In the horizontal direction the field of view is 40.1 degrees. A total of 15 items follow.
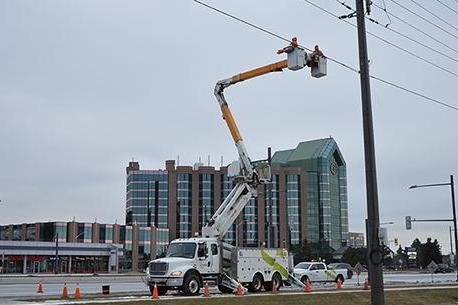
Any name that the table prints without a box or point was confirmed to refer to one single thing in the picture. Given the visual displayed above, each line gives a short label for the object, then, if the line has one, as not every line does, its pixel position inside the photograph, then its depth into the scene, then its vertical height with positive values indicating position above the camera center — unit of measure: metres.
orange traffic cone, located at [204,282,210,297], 25.46 -1.64
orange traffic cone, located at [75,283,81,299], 24.90 -1.68
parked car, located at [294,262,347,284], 40.92 -1.48
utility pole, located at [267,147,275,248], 43.29 +1.92
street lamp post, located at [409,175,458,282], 47.03 +4.10
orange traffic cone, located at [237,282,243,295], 26.70 -1.67
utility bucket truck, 26.45 -0.24
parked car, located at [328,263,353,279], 45.64 -1.24
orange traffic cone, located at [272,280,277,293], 29.07 -1.70
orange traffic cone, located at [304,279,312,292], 31.15 -1.87
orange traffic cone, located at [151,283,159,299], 23.56 -1.56
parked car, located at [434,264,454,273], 94.46 -3.08
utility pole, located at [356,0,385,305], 14.67 +1.41
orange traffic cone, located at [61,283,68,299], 24.69 -1.68
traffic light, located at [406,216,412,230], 56.81 +2.37
